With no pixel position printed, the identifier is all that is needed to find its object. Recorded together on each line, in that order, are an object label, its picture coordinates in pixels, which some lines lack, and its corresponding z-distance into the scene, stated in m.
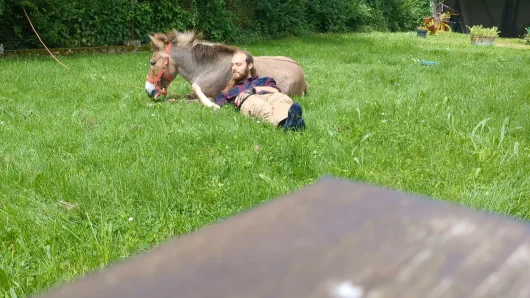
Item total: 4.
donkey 6.30
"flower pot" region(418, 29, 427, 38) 21.38
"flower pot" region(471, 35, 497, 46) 17.88
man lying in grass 4.40
